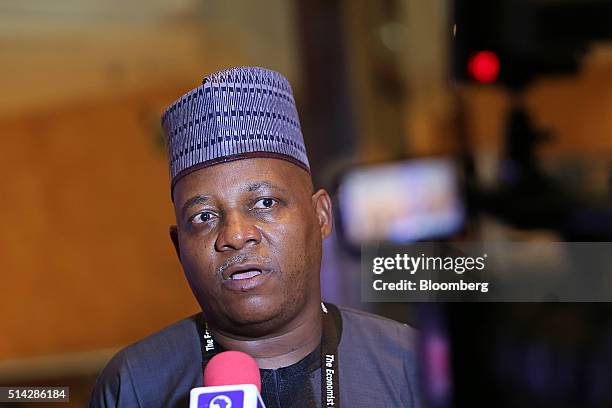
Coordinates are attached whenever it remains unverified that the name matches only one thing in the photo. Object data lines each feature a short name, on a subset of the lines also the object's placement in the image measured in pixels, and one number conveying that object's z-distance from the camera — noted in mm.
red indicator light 1947
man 1702
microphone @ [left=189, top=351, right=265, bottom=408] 1493
